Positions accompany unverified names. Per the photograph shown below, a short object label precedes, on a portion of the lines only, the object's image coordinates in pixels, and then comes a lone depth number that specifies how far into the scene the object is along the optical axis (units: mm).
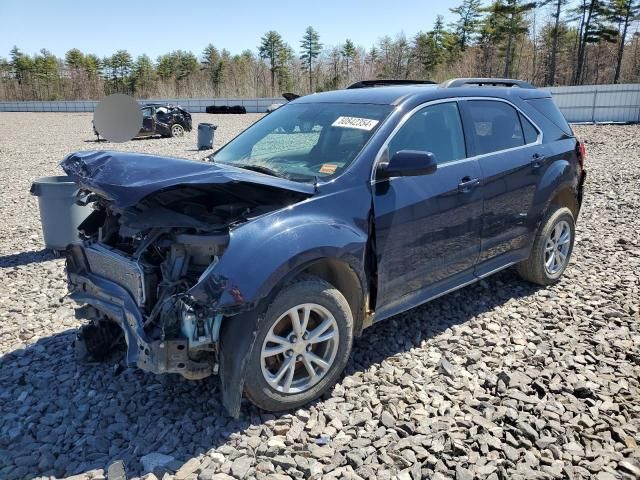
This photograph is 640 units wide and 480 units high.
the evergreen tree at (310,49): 77062
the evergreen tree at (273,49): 78250
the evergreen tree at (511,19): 52719
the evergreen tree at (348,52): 75250
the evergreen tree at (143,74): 85812
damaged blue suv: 2855
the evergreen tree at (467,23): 66688
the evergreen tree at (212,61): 82625
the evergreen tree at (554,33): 50625
